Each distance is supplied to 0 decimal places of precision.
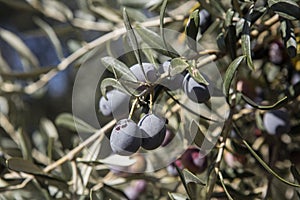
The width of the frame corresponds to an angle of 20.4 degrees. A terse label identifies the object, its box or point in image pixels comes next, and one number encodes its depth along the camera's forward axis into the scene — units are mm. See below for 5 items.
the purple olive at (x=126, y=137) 393
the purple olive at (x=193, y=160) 486
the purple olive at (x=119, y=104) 423
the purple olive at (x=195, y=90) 406
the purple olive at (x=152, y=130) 396
